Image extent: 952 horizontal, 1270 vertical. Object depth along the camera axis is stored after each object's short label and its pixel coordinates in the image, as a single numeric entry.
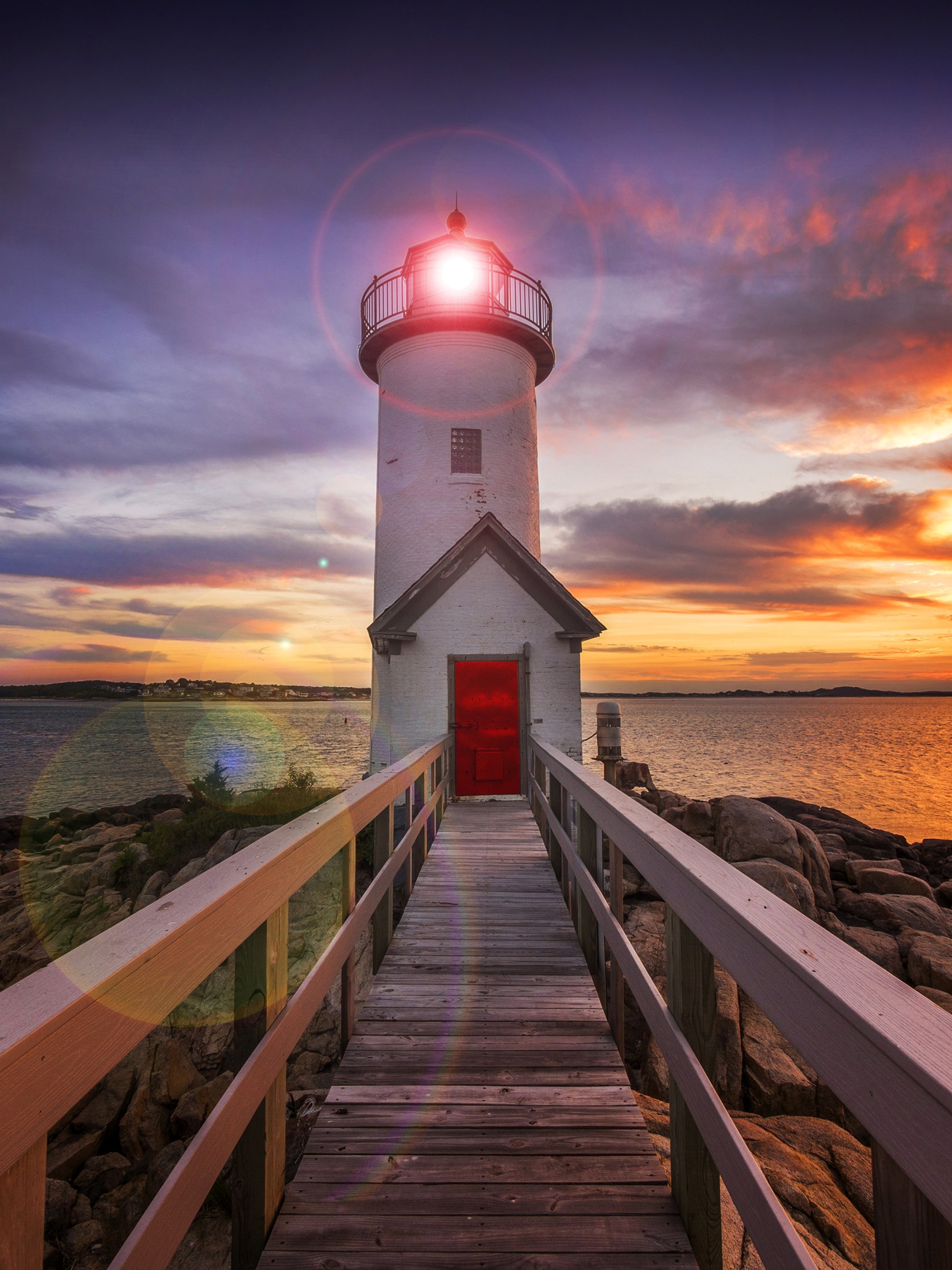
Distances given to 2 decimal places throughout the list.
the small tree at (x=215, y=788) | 17.48
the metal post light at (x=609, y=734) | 10.65
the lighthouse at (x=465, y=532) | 11.72
